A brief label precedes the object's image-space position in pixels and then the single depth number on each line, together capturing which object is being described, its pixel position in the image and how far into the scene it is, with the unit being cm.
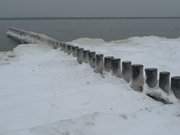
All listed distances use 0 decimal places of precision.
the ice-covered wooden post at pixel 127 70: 368
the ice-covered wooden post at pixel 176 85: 287
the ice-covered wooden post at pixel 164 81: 308
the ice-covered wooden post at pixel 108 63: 421
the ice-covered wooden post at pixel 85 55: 514
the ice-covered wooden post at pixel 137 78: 334
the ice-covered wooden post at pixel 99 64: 443
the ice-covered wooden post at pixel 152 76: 326
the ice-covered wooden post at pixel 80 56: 534
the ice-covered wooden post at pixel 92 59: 474
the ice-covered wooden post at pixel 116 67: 397
